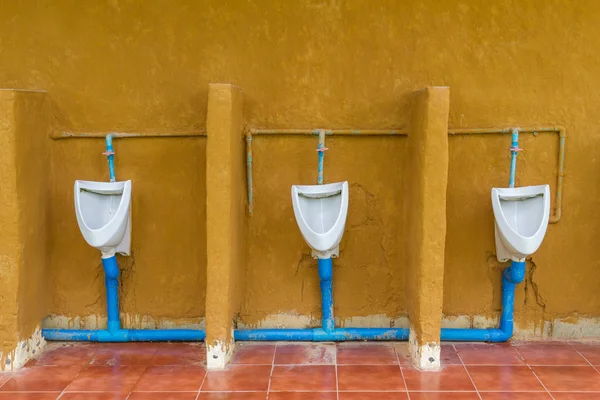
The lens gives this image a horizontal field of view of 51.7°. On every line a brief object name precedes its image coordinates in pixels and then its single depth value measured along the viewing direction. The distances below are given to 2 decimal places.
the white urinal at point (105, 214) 3.24
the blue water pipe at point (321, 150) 3.52
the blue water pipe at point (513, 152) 3.47
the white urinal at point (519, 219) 3.15
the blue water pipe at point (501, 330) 3.59
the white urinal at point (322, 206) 3.31
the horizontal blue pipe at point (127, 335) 3.66
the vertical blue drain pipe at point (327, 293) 3.51
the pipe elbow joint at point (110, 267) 3.51
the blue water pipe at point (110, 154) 3.54
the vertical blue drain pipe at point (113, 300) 3.57
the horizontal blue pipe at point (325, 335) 3.63
